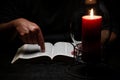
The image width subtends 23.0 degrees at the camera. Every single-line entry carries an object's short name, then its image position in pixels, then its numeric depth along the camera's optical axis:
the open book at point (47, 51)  1.18
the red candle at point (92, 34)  1.03
